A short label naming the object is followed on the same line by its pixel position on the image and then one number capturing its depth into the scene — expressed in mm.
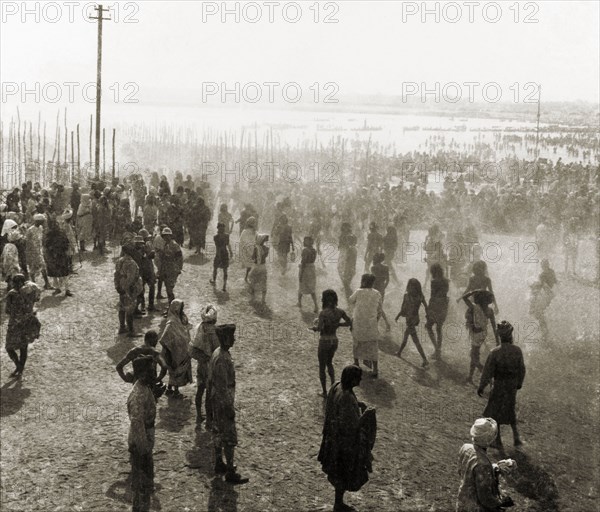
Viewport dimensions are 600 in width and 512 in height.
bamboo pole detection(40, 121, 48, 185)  42462
